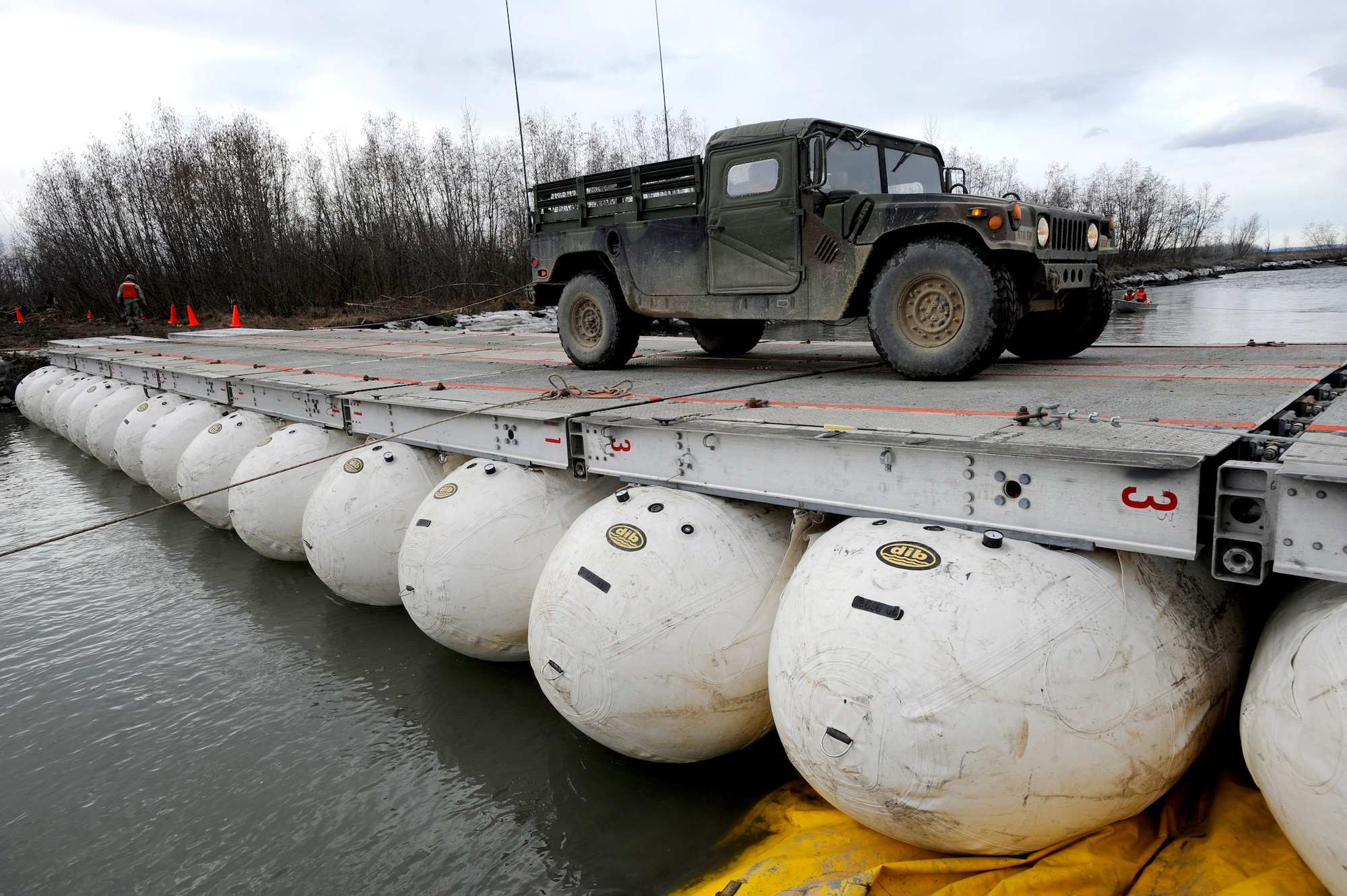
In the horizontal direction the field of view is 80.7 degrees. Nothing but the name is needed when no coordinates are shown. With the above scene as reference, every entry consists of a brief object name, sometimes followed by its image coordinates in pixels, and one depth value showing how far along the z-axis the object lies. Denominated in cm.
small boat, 2630
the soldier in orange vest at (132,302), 2239
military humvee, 502
